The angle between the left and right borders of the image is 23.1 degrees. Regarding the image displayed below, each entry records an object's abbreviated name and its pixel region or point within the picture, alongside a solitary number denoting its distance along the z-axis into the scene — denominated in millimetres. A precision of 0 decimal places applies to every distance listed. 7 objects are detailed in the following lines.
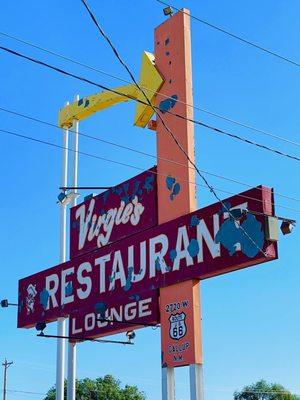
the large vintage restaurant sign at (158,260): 12438
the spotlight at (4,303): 18172
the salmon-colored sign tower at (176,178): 13102
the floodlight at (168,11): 15062
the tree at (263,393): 71000
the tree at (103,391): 62094
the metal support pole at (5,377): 52244
